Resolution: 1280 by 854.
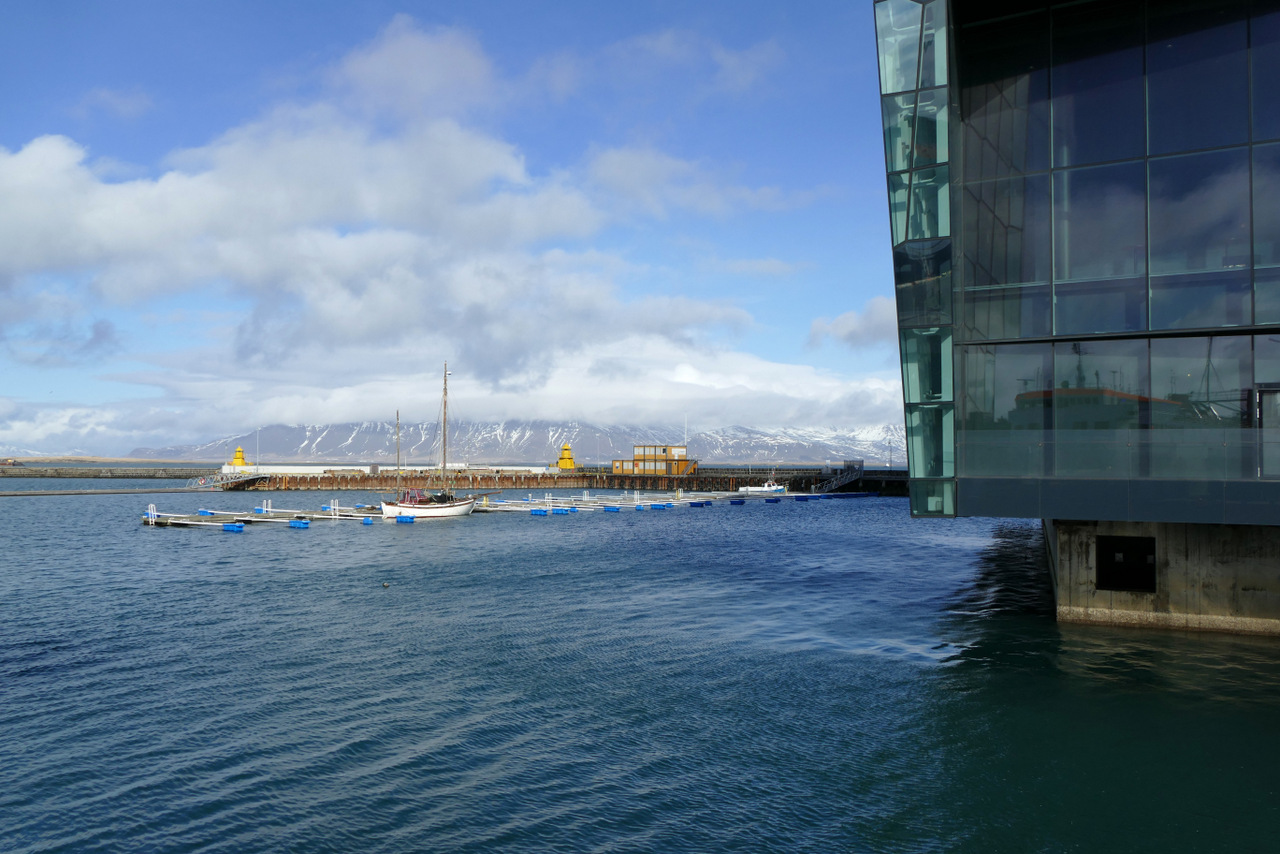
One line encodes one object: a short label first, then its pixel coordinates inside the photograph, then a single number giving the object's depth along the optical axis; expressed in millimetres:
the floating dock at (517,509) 65125
